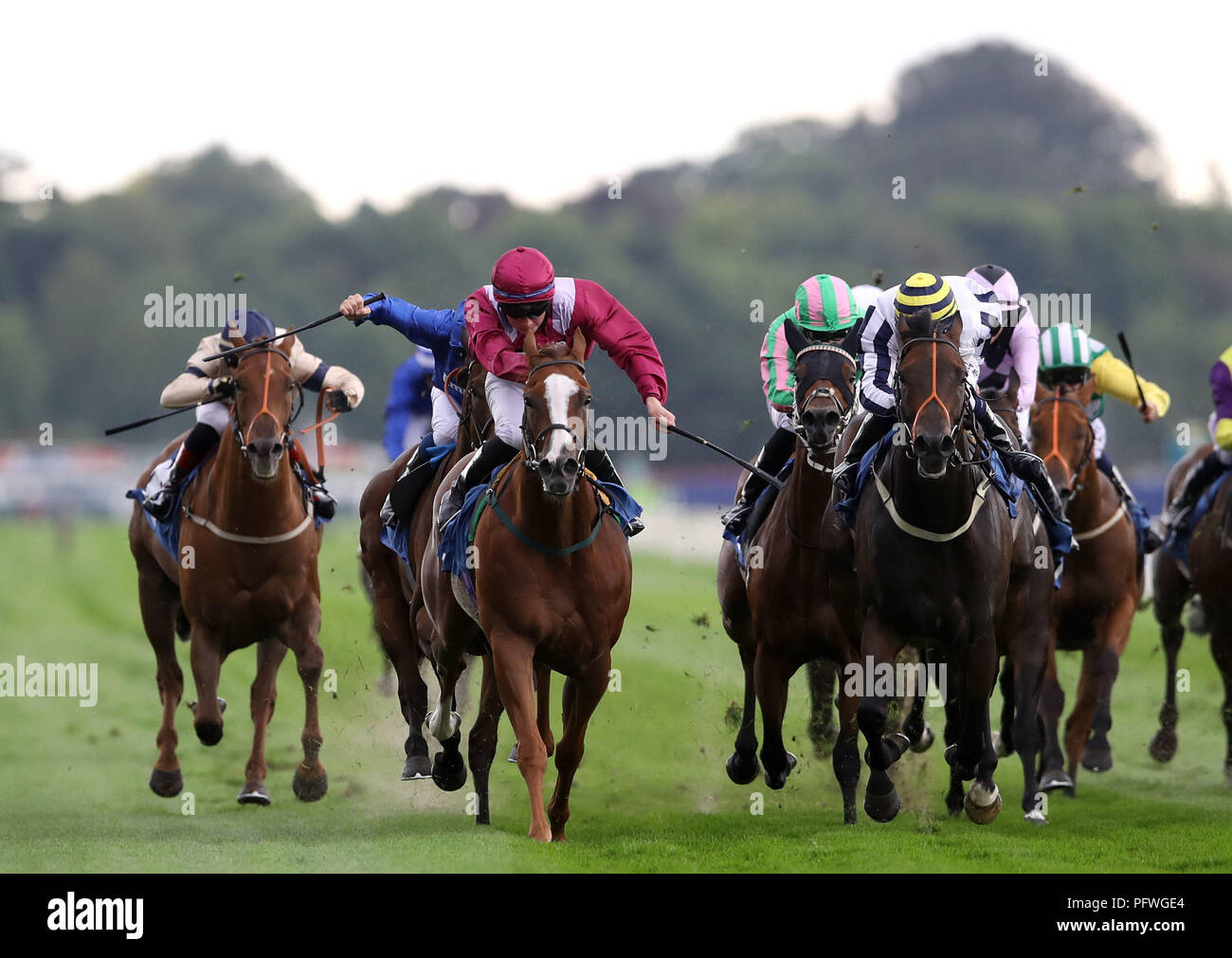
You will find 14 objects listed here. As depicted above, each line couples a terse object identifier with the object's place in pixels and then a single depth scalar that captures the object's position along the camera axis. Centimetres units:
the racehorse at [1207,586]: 2253
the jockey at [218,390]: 2009
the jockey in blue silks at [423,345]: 1791
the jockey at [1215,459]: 2206
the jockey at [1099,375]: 2134
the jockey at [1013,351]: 1919
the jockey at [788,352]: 1731
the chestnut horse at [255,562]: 1898
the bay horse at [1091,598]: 2161
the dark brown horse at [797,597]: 1753
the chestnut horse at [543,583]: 1548
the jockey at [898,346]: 1516
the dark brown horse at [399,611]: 1956
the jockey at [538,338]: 1627
